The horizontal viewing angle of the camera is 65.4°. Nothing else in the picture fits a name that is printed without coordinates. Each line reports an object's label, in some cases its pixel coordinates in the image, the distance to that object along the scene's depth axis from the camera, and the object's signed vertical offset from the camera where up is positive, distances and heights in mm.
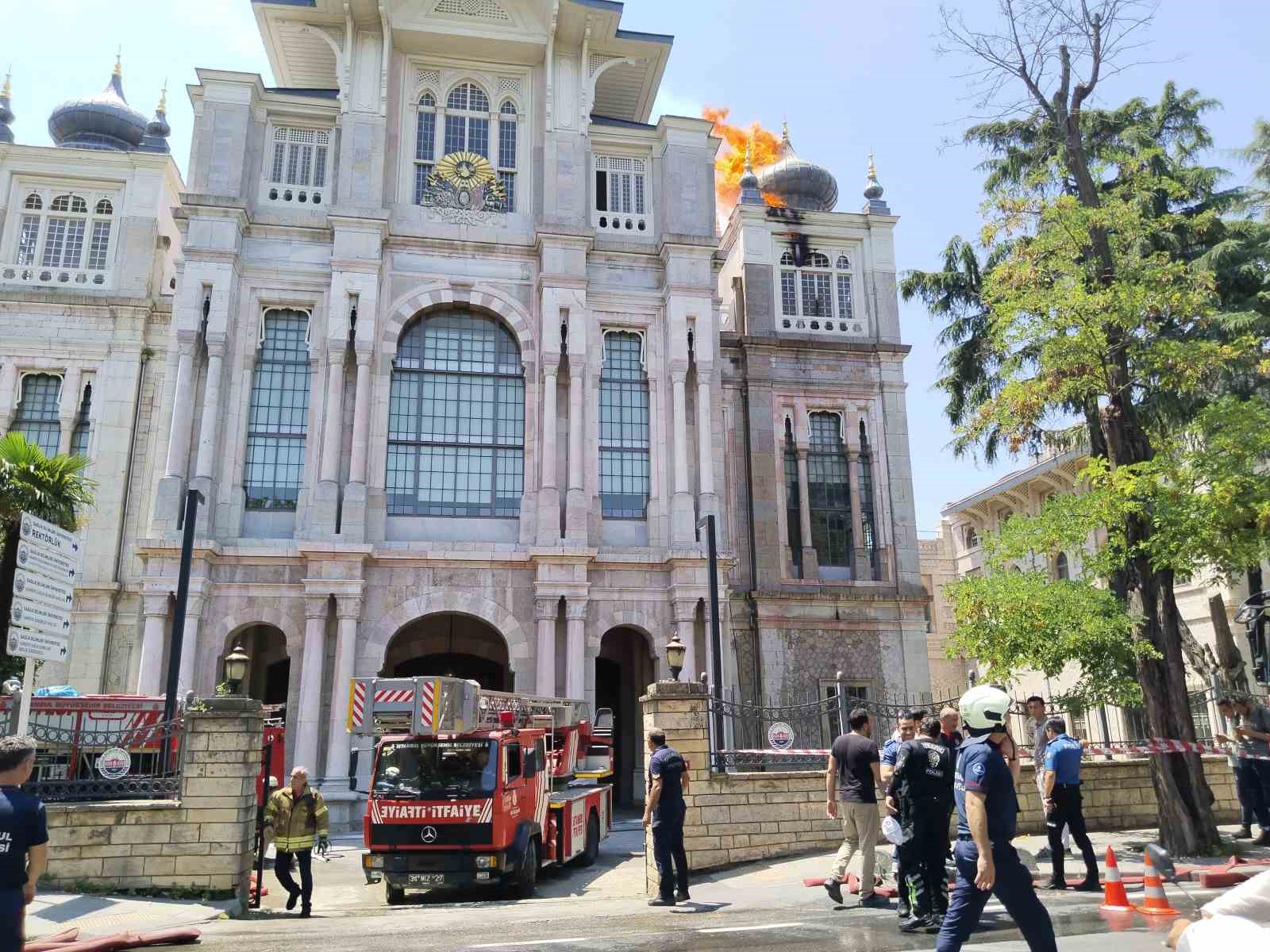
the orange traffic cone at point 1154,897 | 9109 -1480
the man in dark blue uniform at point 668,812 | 11234 -810
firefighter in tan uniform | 12484 -1035
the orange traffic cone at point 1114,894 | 9414 -1492
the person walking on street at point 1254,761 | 14102 -421
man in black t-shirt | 10516 -635
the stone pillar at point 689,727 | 13781 +164
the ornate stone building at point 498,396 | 24625 +9214
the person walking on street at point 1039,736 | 13039 -34
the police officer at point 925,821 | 9001 -759
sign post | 11016 +1721
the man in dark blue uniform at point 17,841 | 5629 -522
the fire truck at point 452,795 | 13242 -705
